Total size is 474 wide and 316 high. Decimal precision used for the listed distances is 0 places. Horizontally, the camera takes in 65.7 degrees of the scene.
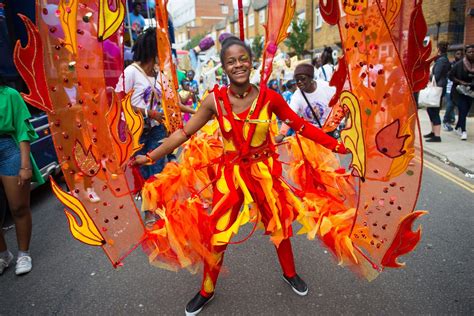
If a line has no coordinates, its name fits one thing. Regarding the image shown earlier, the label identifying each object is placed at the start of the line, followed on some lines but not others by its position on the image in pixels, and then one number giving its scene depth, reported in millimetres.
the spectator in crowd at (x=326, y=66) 5777
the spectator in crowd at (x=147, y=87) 3488
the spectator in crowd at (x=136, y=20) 6901
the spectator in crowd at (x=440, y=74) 7141
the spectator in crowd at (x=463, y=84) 6633
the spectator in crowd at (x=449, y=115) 8070
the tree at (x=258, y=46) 28264
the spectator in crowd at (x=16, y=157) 2900
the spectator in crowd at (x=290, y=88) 8323
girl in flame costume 2264
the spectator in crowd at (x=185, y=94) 6951
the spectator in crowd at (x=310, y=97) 3938
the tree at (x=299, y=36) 23703
